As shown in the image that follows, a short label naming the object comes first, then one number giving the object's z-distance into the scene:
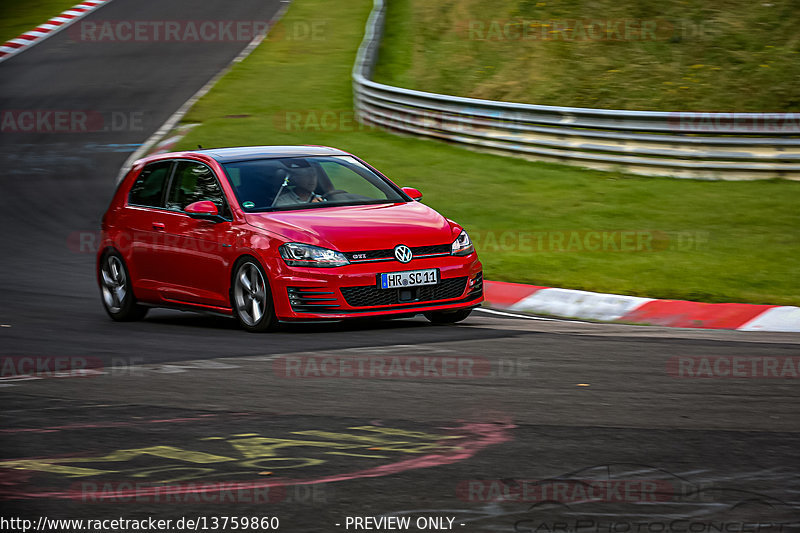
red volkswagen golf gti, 19.12
